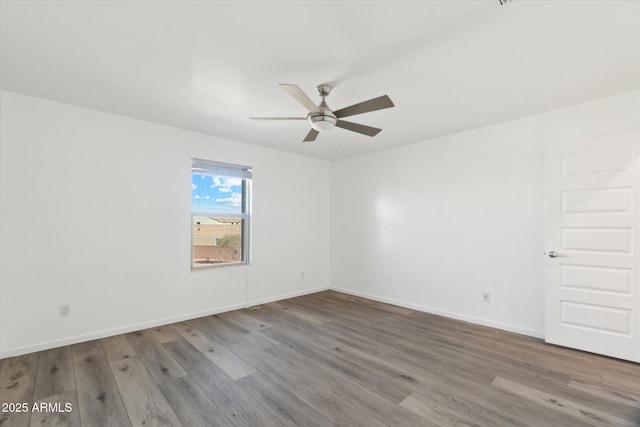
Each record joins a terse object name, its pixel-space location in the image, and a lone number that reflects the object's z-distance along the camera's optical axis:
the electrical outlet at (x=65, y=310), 2.98
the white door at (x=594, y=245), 2.67
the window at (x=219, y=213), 4.03
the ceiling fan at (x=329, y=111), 2.17
